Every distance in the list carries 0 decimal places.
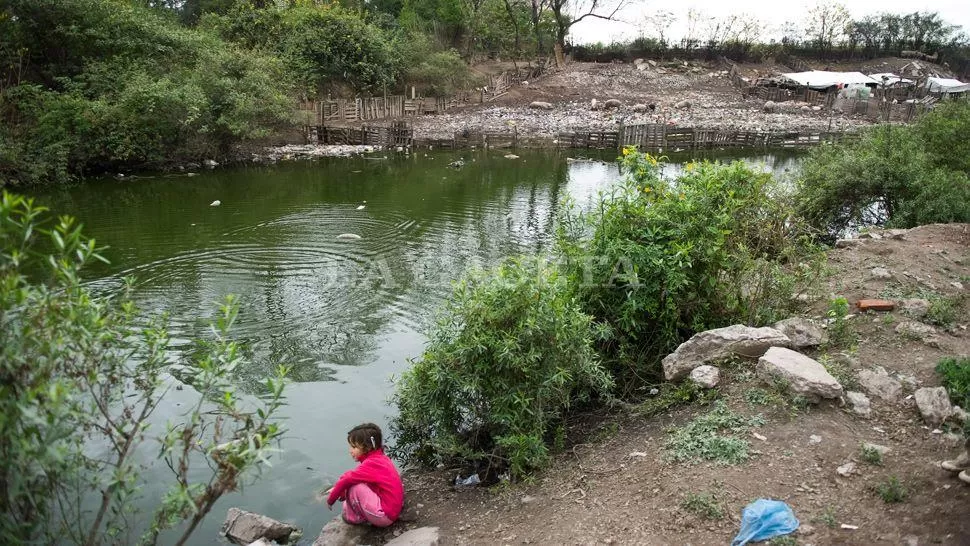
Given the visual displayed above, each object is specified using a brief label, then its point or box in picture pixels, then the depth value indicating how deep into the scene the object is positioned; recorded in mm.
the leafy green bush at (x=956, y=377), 5116
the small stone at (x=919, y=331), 6224
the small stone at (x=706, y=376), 5812
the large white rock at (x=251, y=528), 5215
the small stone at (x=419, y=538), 4723
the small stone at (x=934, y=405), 4969
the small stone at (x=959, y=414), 4762
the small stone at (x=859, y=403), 5258
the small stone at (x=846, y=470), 4512
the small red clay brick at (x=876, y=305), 6988
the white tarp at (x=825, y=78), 40656
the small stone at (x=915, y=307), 6832
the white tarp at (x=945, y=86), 39969
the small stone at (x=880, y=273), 8141
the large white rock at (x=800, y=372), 5289
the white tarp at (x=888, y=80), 43578
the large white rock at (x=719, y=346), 6094
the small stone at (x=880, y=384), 5449
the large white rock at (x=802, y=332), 6262
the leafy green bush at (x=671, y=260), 6355
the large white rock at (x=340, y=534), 5066
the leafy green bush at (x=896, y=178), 11461
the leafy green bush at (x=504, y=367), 5215
